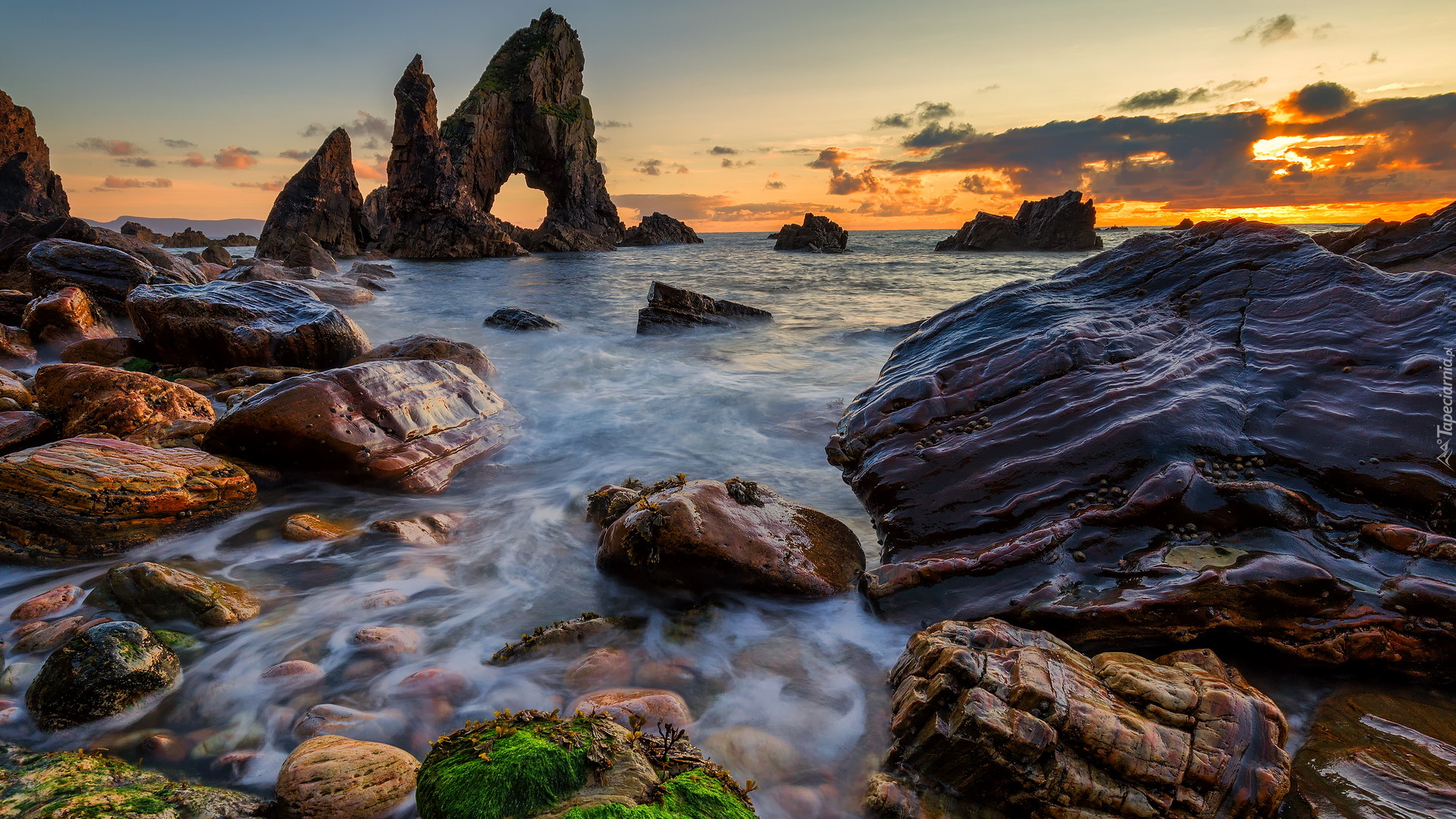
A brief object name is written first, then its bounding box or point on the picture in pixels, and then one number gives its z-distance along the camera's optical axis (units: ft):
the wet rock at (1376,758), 6.50
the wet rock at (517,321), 42.60
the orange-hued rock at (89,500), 12.12
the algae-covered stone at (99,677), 7.98
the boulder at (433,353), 25.70
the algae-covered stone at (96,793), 6.09
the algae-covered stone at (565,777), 5.88
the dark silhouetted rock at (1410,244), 20.53
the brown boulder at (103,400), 15.96
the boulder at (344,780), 6.81
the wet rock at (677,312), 42.80
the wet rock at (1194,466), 8.84
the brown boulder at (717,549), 11.71
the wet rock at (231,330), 24.71
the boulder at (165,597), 10.37
